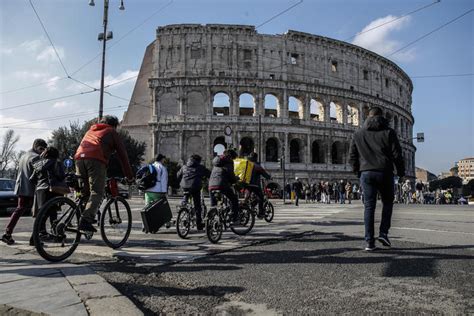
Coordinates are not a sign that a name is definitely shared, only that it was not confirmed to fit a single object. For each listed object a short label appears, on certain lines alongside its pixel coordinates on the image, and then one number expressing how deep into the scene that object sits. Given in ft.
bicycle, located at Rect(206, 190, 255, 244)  19.06
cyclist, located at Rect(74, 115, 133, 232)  14.92
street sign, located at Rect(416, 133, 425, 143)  111.86
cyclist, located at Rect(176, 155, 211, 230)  23.26
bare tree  199.31
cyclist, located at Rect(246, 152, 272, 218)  29.30
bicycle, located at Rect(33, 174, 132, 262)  13.43
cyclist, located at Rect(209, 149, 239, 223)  21.70
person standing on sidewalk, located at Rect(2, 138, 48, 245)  19.79
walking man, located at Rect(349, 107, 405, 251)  15.94
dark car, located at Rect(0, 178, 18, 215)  39.33
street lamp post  60.18
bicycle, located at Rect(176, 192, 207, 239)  21.44
